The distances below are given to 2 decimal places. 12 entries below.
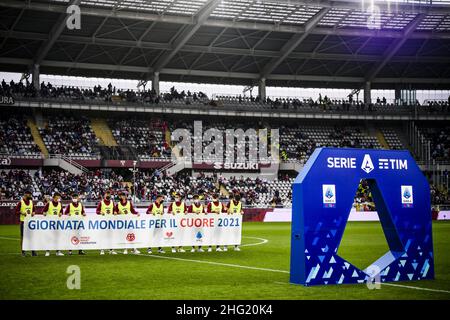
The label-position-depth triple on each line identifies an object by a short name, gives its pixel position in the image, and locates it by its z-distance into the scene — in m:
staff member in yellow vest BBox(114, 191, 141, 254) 23.66
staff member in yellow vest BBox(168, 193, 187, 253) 24.72
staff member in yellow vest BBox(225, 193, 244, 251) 25.73
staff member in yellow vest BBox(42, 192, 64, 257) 22.89
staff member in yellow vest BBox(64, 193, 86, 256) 23.13
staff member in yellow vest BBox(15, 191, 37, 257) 22.78
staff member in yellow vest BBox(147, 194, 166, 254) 23.70
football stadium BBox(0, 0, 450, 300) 22.42
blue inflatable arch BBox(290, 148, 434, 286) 13.23
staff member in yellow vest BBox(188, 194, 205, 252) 24.17
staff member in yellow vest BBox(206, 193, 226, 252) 25.39
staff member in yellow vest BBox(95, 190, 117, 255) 23.63
